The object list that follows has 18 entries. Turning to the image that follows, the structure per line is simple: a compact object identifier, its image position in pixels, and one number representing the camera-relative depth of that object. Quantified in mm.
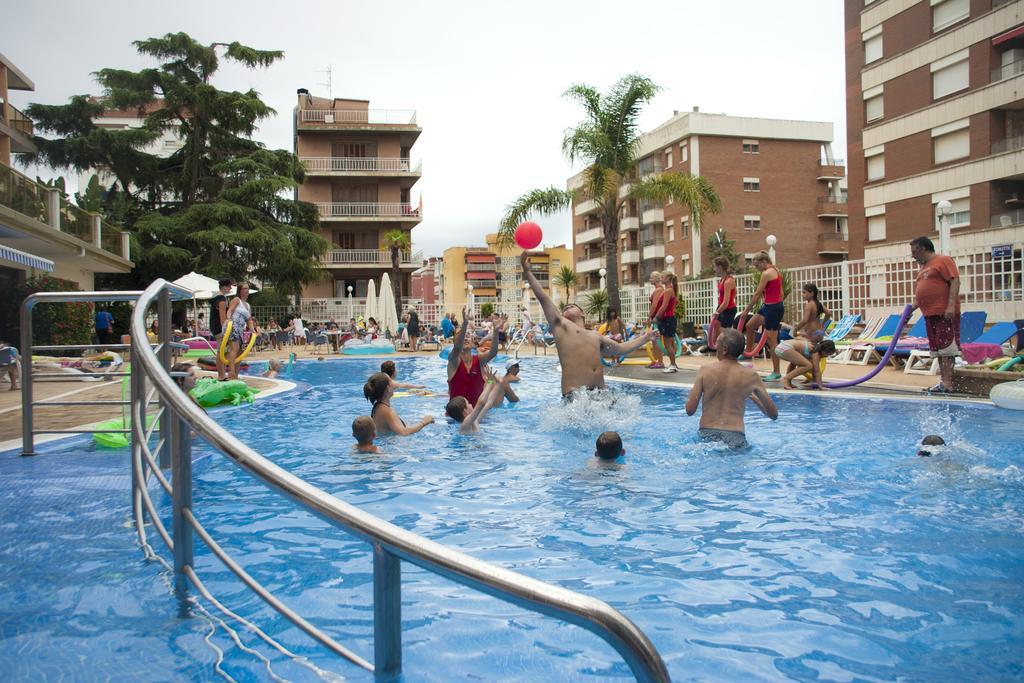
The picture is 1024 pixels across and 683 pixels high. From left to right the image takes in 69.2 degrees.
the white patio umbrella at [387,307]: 32781
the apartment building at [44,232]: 17969
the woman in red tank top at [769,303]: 11453
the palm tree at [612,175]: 22656
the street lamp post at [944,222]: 14188
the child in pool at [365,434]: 7270
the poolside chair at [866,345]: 15770
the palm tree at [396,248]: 44625
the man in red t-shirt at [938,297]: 9203
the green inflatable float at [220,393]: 10414
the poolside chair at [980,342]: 13523
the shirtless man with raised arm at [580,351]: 8305
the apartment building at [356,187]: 50125
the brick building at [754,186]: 51250
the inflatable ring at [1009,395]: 8797
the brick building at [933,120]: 27984
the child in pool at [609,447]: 6422
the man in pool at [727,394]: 6543
